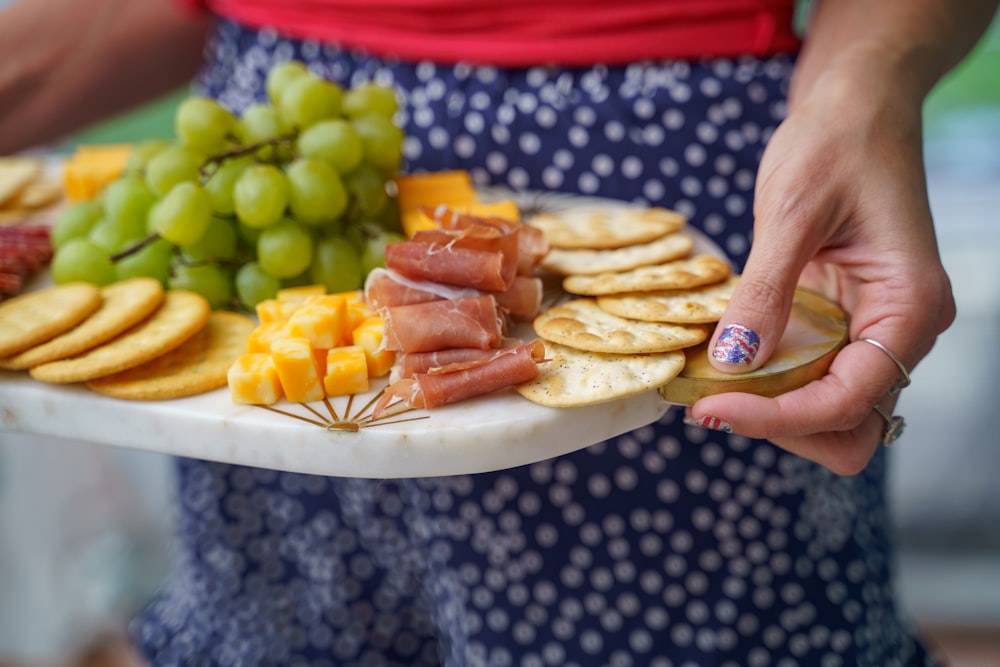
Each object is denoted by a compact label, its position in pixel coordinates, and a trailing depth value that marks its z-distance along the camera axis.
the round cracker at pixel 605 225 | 0.82
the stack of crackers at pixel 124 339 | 0.67
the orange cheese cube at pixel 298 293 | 0.75
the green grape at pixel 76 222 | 0.87
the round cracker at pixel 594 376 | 0.61
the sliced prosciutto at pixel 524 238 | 0.76
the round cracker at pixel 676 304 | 0.68
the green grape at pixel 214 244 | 0.82
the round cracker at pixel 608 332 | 0.65
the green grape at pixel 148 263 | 0.83
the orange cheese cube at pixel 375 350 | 0.68
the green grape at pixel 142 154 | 0.91
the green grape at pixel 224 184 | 0.81
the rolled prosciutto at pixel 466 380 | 0.63
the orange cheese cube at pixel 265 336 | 0.68
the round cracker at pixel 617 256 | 0.79
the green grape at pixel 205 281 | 0.81
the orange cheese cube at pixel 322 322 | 0.68
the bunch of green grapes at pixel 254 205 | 0.79
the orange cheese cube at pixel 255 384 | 0.64
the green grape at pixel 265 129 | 0.85
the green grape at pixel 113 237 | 0.83
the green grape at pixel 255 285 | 0.81
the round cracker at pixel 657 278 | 0.73
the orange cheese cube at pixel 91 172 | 0.98
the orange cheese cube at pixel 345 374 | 0.66
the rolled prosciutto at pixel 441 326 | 0.67
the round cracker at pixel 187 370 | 0.67
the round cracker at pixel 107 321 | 0.69
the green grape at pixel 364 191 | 0.85
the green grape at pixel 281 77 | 0.89
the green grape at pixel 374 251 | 0.82
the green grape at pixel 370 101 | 0.87
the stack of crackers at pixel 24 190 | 1.00
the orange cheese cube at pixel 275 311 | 0.73
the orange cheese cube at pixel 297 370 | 0.64
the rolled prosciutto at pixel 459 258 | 0.70
